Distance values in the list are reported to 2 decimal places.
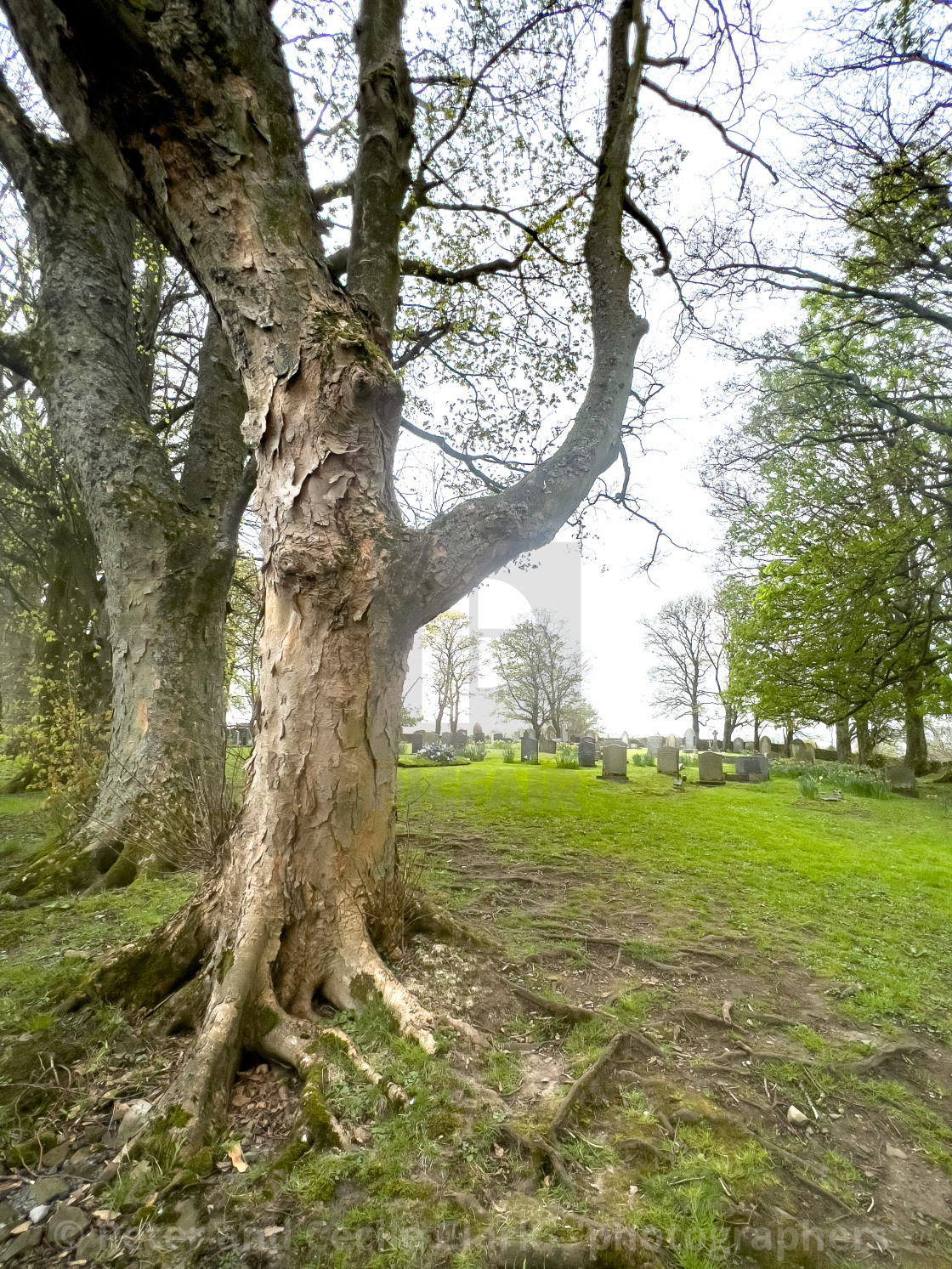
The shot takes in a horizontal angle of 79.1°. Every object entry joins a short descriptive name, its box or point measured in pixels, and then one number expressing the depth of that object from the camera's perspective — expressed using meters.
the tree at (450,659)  30.83
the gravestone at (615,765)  13.70
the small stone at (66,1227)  1.71
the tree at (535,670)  30.59
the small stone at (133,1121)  2.07
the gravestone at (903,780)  12.74
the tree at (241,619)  10.00
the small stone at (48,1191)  1.83
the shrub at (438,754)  17.36
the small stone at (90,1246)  1.65
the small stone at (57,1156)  1.98
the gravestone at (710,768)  13.73
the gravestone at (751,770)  14.51
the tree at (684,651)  34.72
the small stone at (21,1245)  1.65
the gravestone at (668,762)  14.85
